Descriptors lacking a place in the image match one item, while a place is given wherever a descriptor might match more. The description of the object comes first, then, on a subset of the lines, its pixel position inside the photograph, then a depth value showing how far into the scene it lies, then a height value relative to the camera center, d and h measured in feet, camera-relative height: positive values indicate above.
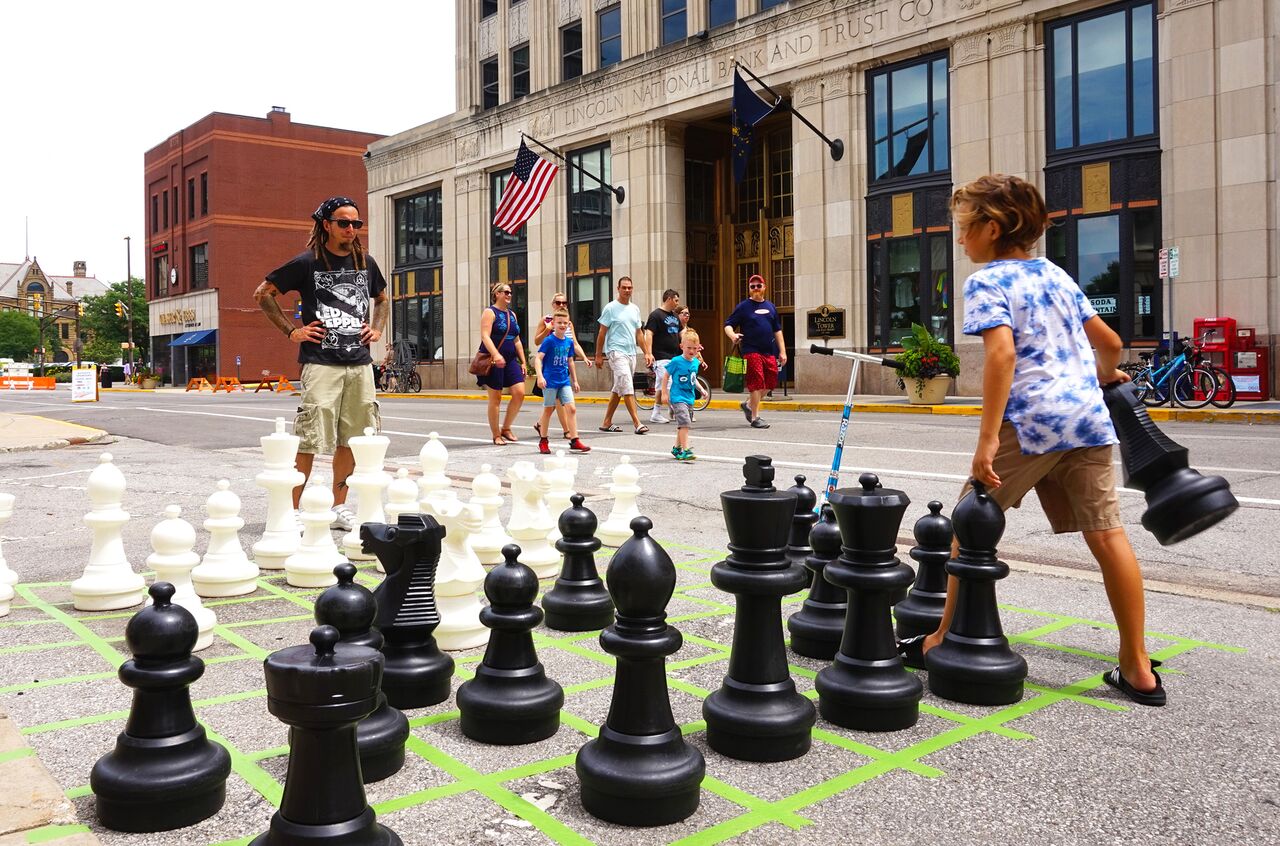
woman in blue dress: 37.29 +1.59
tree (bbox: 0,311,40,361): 406.62 +27.79
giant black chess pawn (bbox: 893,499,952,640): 11.01 -2.18
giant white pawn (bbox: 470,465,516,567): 14.70 -1.97
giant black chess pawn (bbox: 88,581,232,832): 6.94 -2.47
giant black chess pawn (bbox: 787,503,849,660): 10.94 -2.48
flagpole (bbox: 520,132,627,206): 96.27 +19.52
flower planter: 61.93 +0.04
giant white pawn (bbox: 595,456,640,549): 17.34 -1.97
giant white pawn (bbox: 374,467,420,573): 12.52 -1.26
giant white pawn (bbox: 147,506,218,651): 11.75 -1.87
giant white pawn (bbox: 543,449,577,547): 16.93 -1.58
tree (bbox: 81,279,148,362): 270.26 +22.17
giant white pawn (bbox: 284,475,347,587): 14.38 -2.18
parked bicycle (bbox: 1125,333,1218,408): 53.11 +0.34
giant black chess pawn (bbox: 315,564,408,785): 7.41 -1.88
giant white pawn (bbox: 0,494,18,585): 13.12 -1.54
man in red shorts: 45.52 +2.52
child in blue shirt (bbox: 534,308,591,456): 36.88 +0.88
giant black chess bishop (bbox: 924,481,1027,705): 9.54 -2.35
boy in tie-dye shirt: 10.09 -0.09
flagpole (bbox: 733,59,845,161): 78.18 +19.14
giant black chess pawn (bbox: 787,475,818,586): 13.19 -1.74
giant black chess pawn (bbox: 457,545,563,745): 8.51 -2.44
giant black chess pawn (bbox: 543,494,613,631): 12.20 -2.36
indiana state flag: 74.33 +20.66
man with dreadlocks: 19.10 +1.25
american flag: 84.33 +16.81
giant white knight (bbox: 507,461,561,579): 15.60 -1.97
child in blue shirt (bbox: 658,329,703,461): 32.94 +0.29
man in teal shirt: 43.75 +2.28
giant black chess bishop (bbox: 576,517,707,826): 7.13 -2.44
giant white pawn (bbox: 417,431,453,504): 15.40 -1.06
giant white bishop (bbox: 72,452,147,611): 13.15 -2.12
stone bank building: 60.39 +18.37
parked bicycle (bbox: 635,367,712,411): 63.45 +0.10
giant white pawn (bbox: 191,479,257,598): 13.71 -2.21
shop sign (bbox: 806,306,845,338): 78.64 +5.56
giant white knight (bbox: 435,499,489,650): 11.30 -2.07
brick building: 191.93 +35.62
